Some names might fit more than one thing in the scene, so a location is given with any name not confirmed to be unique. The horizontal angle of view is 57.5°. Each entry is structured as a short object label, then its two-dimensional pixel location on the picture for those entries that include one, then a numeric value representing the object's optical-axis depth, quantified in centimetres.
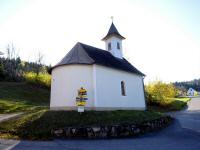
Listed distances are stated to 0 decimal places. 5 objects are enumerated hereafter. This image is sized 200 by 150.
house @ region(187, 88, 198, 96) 13238
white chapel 1781
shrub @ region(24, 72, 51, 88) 5053
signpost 1442
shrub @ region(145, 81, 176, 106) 3788
